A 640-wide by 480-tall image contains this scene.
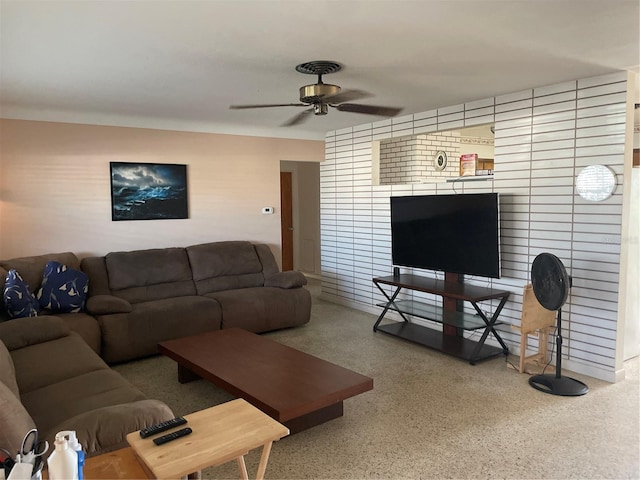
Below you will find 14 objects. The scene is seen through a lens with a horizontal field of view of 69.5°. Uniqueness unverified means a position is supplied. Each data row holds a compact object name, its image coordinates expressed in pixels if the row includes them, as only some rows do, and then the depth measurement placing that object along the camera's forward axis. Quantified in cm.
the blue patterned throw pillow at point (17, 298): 364
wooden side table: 146
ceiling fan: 304
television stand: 399
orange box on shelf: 561
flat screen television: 399
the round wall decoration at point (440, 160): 572
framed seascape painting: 491
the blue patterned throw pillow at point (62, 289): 397
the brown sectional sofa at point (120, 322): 194
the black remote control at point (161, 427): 162
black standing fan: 325
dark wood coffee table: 262
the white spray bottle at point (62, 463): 130
